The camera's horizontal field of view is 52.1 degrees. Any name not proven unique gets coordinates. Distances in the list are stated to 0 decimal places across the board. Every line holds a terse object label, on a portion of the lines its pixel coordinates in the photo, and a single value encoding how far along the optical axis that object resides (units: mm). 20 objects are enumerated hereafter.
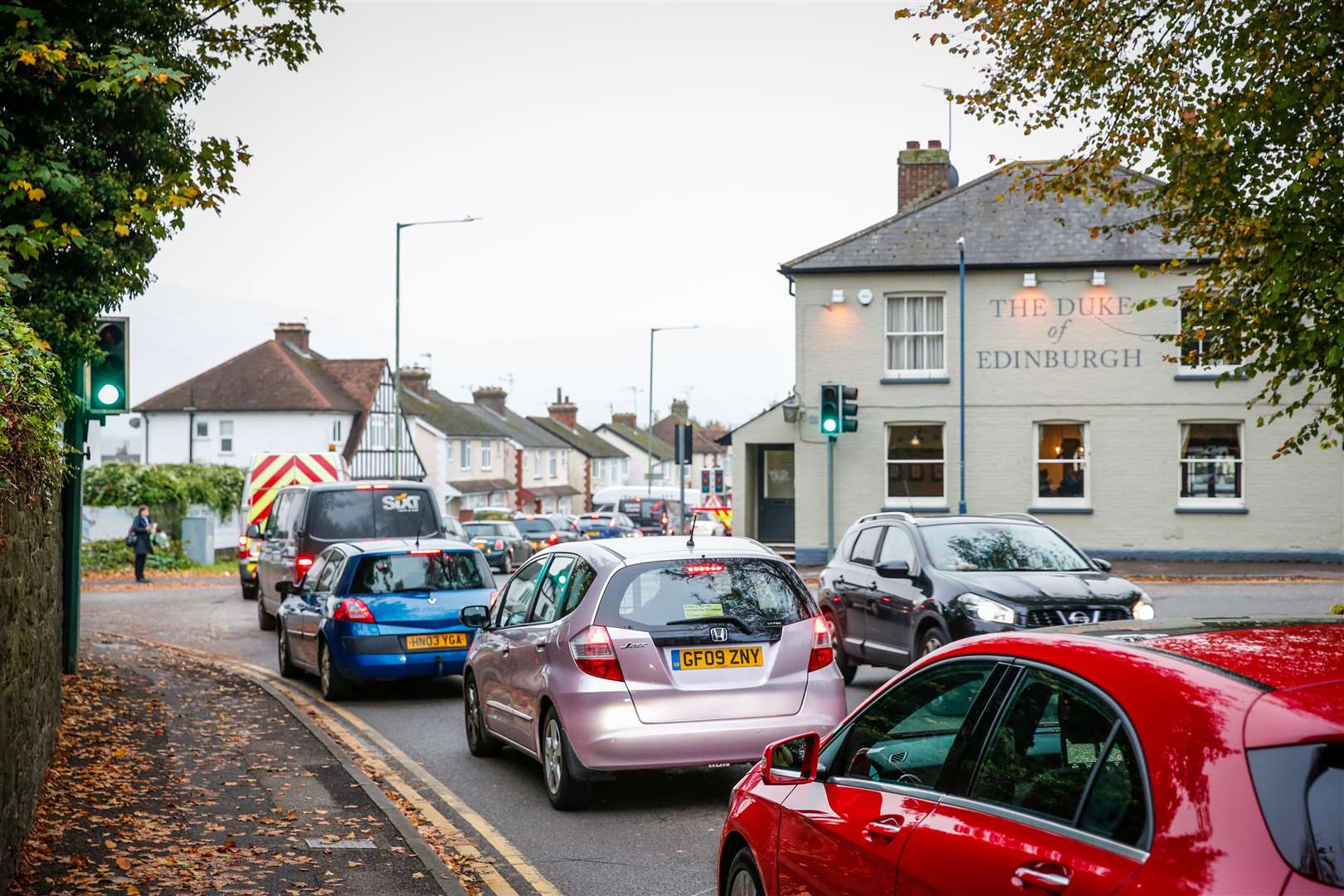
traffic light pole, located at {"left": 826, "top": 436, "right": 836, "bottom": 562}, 30547
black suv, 11617
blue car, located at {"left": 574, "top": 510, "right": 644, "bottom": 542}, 44906
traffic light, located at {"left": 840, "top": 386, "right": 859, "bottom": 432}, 26250
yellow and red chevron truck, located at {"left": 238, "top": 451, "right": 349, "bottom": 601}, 28734
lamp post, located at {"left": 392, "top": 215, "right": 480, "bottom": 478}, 34812
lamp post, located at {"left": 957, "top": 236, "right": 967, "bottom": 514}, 30875
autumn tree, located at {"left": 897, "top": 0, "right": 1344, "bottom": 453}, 9656
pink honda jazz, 8188
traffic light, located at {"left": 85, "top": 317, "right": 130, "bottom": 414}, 12398
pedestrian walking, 33812
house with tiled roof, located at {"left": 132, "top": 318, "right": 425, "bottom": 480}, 59500
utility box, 40469
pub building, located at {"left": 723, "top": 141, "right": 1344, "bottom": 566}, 30531
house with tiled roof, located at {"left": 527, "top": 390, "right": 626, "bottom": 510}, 94750
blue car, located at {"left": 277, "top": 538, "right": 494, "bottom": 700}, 13242
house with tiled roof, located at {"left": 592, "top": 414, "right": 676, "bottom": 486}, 110688
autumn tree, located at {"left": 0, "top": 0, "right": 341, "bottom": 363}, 10062
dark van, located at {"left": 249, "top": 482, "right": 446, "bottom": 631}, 19188
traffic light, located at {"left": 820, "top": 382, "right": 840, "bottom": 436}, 25891
